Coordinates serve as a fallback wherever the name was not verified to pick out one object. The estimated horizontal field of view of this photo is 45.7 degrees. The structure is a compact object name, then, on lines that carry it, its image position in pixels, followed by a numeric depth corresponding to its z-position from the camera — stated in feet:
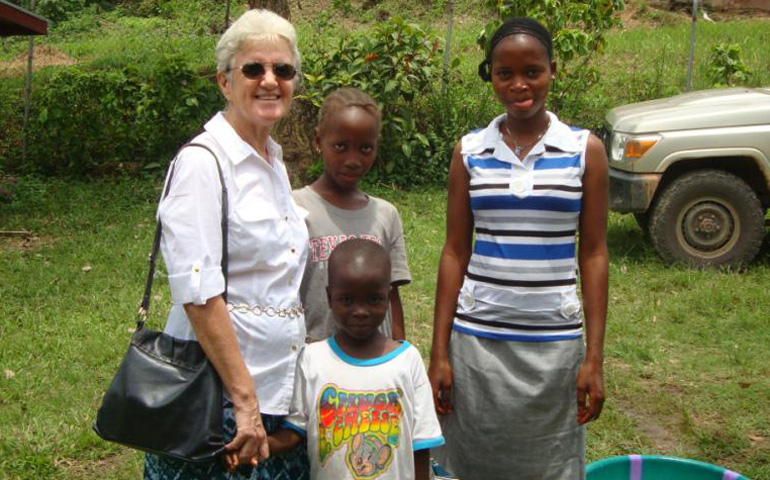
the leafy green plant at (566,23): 31.78
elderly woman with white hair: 7.22
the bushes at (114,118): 33.45
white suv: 22.59
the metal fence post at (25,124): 33.76
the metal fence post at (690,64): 33.35
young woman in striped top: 8.65
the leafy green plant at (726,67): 35.14
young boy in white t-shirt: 8.07
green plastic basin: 12.30
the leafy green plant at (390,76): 31.19
